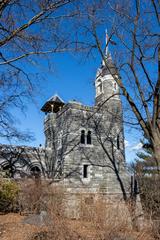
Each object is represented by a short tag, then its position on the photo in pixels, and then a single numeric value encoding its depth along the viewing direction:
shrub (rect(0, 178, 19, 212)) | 11.51
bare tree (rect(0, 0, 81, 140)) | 5.64
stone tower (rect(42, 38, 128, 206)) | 20.81
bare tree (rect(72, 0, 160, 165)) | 6.75
